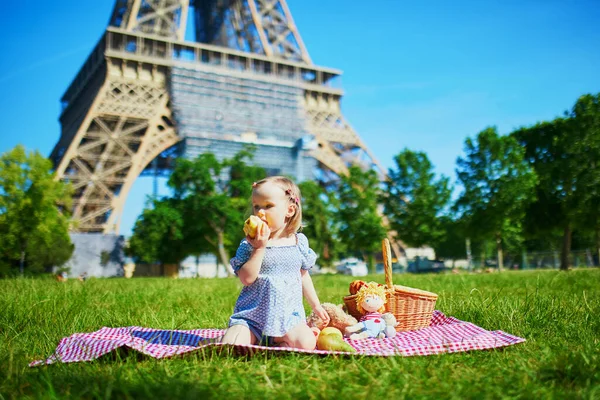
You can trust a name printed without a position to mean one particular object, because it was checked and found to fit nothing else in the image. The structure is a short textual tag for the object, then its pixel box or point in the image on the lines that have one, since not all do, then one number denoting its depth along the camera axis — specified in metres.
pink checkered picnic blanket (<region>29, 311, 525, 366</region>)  2.11
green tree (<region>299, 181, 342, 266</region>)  26.06
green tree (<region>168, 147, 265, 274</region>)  21.92
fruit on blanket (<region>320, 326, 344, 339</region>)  2.42
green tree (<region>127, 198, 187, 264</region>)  22.62
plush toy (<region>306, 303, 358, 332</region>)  2.94
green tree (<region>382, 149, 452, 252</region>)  21.53
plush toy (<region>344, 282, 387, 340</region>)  2.88
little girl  2.37
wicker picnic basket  3.09
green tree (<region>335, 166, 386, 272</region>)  22.77
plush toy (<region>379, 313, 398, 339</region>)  2.89
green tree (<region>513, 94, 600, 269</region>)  15.56
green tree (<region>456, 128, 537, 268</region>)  17.30
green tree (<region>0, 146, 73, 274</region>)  14.26
